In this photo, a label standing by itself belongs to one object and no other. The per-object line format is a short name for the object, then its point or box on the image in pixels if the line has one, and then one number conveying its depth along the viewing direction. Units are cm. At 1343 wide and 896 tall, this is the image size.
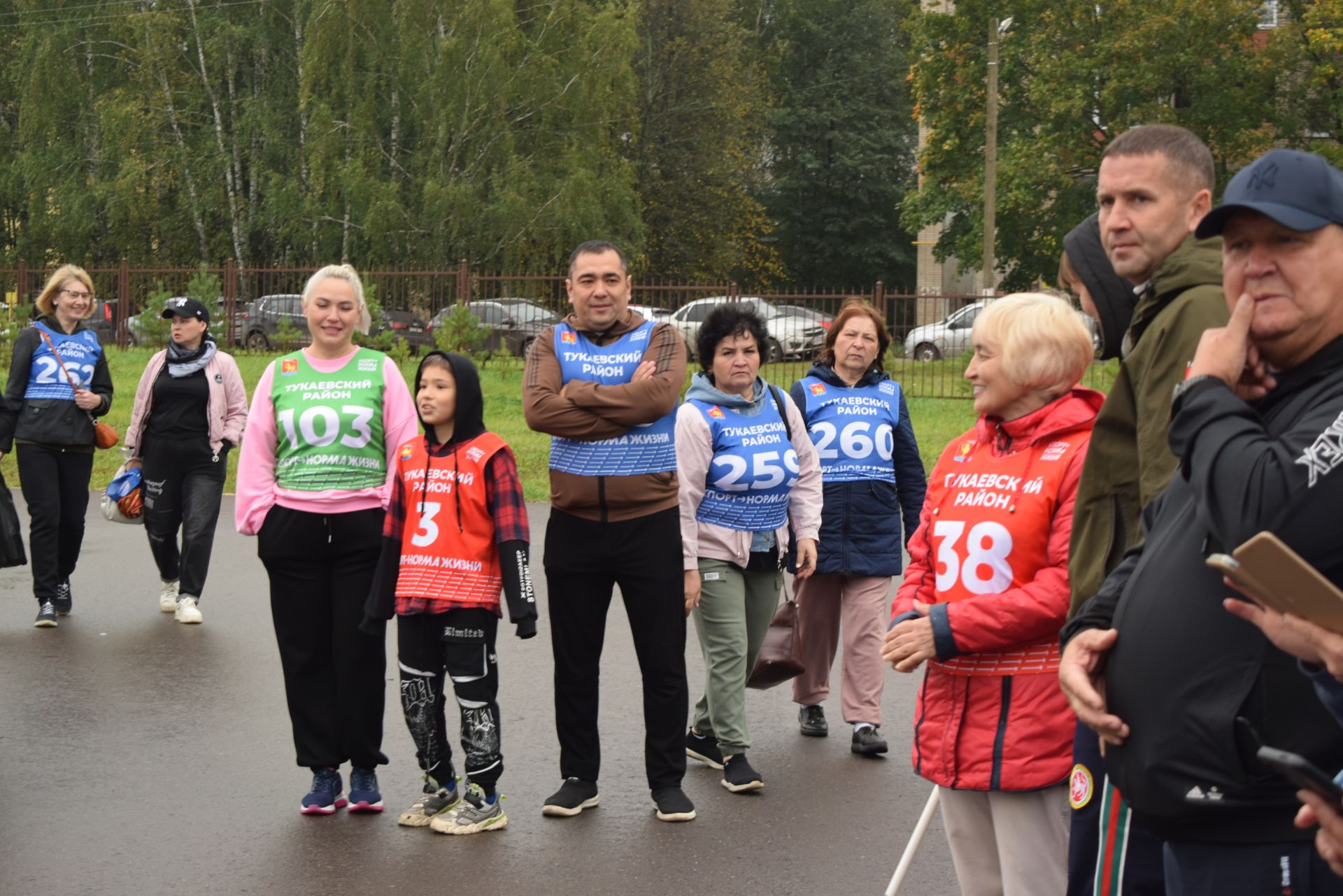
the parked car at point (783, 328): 2508
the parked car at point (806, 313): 2559
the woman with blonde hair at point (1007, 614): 379
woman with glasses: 952
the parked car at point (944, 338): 2406
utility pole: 3256
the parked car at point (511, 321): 2436
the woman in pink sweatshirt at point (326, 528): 590
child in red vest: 561
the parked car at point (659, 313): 2466
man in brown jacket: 581
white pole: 443
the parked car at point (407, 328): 2394
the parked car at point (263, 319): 2723
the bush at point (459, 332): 2284
